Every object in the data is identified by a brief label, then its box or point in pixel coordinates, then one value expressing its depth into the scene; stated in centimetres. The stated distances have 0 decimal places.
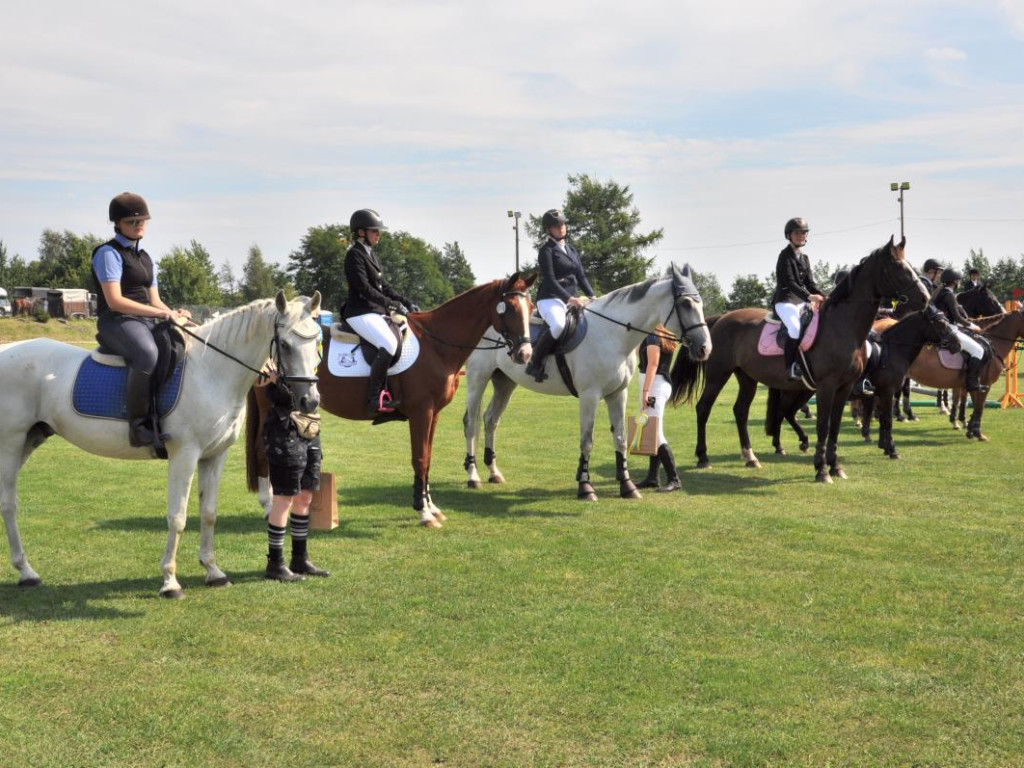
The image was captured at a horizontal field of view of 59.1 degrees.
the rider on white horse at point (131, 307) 644
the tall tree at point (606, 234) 8069
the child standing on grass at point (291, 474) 696
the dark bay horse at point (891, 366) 1418
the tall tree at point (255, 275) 11762
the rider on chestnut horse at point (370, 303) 902
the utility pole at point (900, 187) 4638
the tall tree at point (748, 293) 6238
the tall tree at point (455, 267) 12619
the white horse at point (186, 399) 660
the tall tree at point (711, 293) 7625
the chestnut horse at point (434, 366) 927
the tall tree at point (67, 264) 8925
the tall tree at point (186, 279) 8931
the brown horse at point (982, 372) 1620
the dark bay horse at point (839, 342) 1143
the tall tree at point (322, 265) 8944
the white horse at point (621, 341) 1042
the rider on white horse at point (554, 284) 1080
